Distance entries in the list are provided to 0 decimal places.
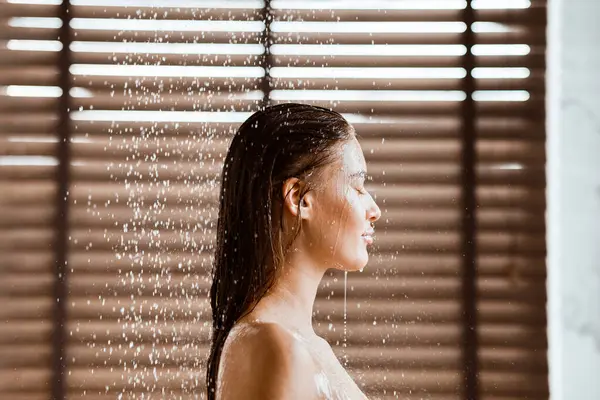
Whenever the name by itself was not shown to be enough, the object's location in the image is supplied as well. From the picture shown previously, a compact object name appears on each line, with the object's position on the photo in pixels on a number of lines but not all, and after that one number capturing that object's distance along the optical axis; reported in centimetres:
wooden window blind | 258
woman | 189
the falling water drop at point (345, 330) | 256
